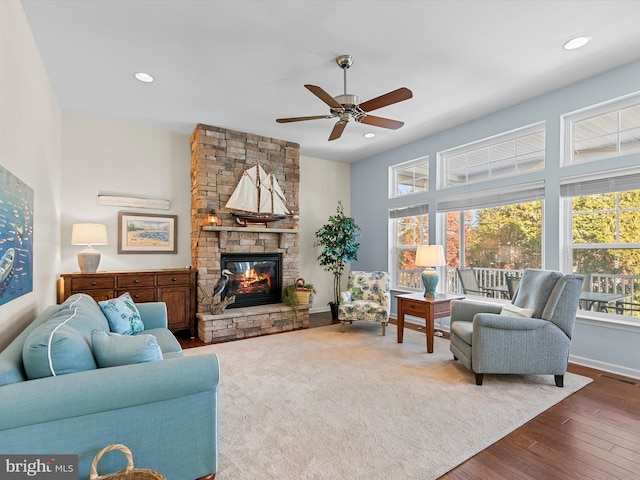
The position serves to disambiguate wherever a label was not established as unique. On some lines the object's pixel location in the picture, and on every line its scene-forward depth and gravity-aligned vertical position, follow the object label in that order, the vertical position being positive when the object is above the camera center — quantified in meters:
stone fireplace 4.66 +0.22
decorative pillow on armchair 3.09 -0.62
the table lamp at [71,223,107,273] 3.89 +0.04
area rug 1.92 -1.27
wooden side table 3.85 -0.76
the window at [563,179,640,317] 3.27 +0.01
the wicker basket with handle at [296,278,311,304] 5.16 -0.78
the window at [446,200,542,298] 4.08 +0.08
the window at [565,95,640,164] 3.26 +1.23
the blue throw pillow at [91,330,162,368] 1.65 -0.55
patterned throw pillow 2.64 -0.61
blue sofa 1.34 -0.75
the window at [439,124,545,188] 4.02 +1.22
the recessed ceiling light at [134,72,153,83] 3.31 +1.72
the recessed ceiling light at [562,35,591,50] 2.72 +1.75
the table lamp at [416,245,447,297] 4.08 -0.19
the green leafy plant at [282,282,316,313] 5.09 -0.79
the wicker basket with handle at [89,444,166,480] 1.36 -0.98
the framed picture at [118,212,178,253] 4.59 +0.16
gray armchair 2.92 -0.83
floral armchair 4.64 -0.81
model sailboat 4.91 +0.71
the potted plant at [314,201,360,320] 5.69 +0.06
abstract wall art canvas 1.93 +0.04
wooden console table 3.88 -0.56
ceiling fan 2.73 +1.25
